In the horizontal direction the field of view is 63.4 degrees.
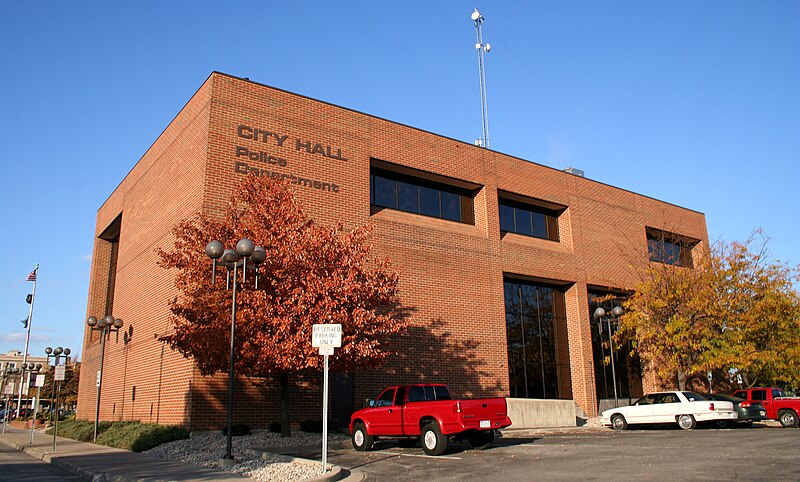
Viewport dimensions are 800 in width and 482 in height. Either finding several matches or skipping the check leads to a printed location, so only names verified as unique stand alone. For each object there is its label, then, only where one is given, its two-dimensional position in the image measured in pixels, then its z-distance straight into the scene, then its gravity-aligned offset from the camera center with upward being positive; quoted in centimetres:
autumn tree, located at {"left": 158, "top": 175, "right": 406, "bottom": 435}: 1556 +248
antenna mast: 3219 +1744
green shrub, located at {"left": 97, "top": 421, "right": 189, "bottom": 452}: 1750 -101
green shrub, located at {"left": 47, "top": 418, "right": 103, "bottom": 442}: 2341 -110
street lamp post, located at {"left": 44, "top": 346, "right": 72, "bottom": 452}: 2570 +198
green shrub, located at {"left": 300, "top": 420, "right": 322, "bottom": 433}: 1928 -86
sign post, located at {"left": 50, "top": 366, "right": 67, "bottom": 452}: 2056 +84
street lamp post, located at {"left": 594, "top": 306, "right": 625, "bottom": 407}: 2598 +310
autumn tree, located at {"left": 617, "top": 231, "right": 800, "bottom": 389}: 2733 +293
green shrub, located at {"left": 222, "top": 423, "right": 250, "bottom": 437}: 1795 -86
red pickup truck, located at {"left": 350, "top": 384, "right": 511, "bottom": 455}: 1399 -53
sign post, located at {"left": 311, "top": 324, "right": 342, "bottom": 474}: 1200 +105
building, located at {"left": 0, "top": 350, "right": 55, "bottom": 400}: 12194 +843
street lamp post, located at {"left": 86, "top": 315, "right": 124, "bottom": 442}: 2355 +279
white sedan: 2106 -69
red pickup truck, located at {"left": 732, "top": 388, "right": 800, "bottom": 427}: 2238 -52
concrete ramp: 2223 -71
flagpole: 4119 +557
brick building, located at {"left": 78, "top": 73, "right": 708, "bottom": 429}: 2119 +604
